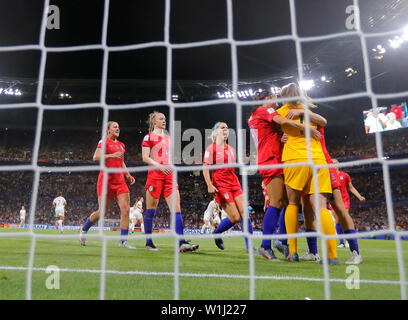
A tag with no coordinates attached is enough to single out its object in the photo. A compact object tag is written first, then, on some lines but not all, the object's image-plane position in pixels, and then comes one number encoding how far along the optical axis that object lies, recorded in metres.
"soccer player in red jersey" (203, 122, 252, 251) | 4.40
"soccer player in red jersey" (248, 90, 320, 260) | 3.61
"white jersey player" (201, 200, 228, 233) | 12.05
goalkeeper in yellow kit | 3.13
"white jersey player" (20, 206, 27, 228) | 15.91
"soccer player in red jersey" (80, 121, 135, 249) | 4.86
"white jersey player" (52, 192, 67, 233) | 12.26
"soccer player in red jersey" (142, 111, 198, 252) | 4.48
